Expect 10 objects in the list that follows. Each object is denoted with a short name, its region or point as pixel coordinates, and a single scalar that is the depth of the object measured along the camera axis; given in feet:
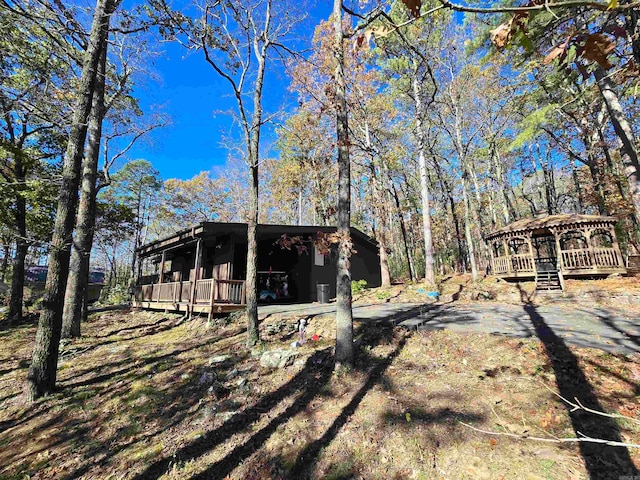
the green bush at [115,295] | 75.51
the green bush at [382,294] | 41.50
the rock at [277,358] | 20.17
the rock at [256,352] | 22.17
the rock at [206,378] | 19.17
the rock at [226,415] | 15.39
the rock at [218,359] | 21.68
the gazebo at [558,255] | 43.57
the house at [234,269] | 35.06
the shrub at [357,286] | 46.07
